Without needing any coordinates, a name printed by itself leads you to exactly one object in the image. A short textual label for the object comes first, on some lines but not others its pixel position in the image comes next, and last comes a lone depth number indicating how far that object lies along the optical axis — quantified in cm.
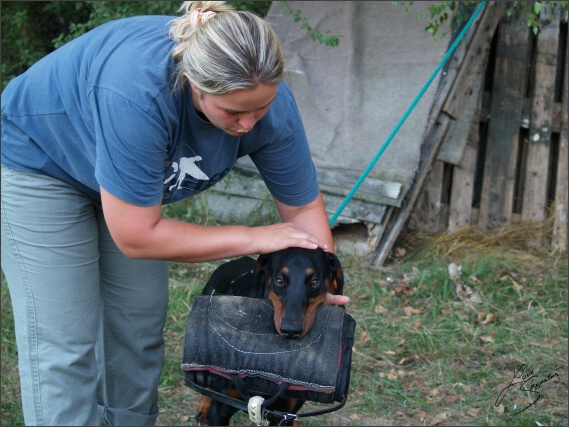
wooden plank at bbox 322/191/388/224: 538
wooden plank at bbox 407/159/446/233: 582
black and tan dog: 261
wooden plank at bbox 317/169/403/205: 534
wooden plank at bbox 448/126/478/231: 577
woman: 220
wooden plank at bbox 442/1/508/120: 537
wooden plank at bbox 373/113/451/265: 544
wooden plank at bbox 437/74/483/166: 564
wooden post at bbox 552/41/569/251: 557
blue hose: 406
